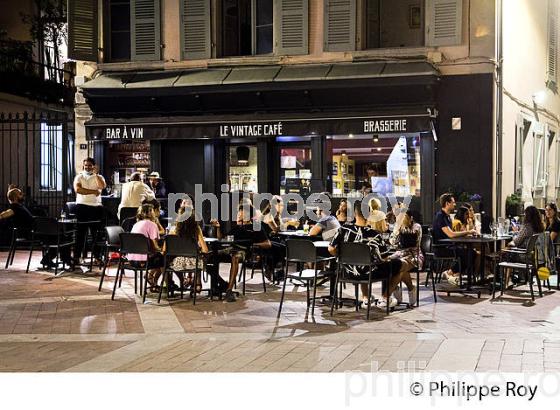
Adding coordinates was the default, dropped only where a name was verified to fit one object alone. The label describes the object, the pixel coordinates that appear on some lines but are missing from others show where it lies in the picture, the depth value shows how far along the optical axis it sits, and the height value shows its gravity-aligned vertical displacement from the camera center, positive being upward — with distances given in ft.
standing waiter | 42.70 -1.15
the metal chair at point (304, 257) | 30.50 -3.26
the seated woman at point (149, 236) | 33.81 -2.69
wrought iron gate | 66.74 +0.79
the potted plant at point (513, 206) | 48.80 -1.92
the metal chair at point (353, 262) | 29.53 -3.34
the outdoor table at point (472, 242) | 35.24 -3.10
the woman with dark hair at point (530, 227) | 36.37 -2.41
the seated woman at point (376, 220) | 32.40 -1.87
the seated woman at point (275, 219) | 39.34 -2.28
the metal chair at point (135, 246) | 32.71 -2.99
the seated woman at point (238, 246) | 33.99 -3.20
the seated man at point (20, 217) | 43.96 -2.35
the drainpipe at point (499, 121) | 47.14 +3.34
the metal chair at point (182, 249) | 32.22 -3.09
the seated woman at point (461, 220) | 38.17 -2.23
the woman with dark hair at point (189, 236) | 33.12 -2.61
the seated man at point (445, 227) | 36.86 -2.47
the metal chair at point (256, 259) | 37.05 -4.29
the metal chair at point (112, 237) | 36.88 -2.95
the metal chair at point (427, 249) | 35.65 -3.40
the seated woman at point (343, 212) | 40.42 -1.90
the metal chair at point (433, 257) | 34.96 -3.87
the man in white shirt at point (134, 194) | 44.29 -1.06
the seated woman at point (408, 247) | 31.91 -2.97
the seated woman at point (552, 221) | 40.75 -2.41
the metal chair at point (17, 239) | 45.21 -3.75
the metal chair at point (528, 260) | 34.24 -3.90
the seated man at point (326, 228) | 35.94 -2.46
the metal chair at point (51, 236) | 41.04 -3.35
